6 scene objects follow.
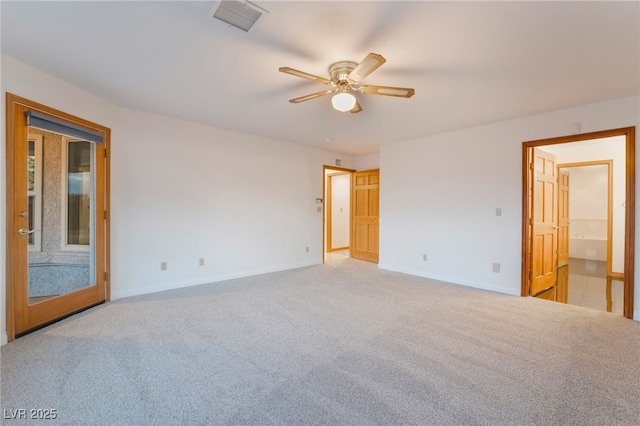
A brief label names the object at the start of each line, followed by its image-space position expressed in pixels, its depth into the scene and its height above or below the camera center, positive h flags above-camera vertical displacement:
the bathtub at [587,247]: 6.50 -0.82
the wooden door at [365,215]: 6.12 -0.08
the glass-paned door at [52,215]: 2.47 -0.06
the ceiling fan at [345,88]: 2.37 +1.09
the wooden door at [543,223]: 3.96 -0.15
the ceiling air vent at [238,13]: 1.72 +1.29
